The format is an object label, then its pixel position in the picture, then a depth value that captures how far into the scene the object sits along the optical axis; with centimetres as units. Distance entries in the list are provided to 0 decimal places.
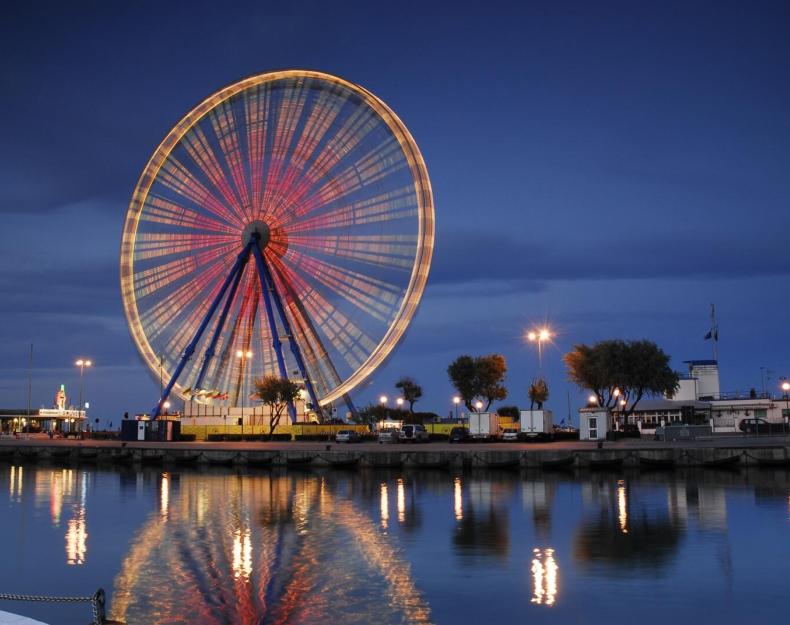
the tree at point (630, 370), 6575
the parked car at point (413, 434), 6044
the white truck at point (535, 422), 5831
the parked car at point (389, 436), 6047
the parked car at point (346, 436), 5944
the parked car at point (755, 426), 6169
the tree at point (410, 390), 9601
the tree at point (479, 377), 8119
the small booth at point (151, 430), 6581
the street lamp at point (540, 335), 5472
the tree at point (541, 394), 8039
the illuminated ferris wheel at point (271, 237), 4928
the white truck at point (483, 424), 5888
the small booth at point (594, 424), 5534
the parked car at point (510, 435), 5722
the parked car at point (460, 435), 5925
